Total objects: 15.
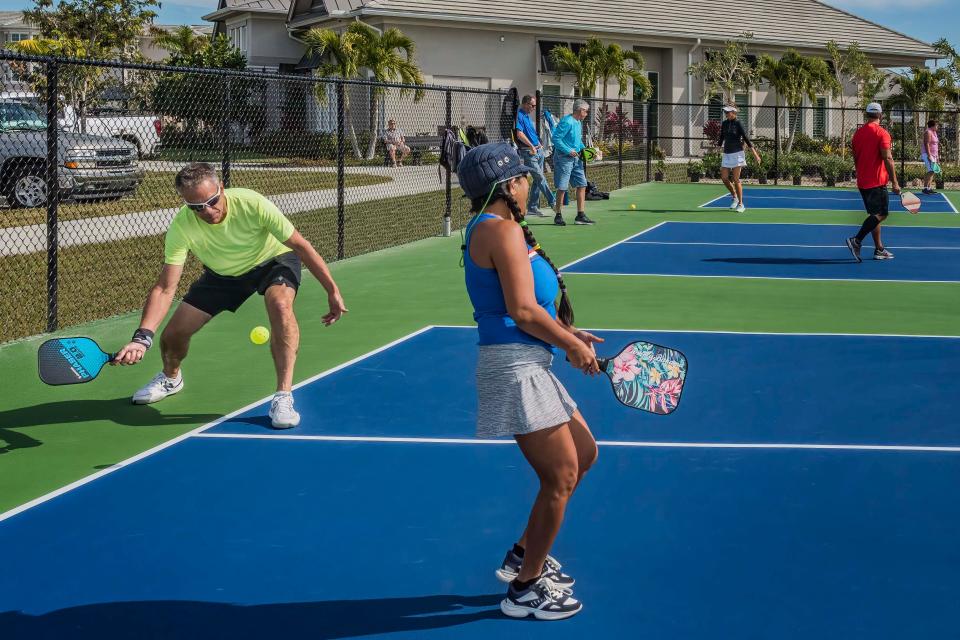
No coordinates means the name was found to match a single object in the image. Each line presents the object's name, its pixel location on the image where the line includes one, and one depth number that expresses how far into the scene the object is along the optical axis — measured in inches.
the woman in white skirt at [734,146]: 923.4
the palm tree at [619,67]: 1776.6
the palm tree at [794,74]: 1862.7
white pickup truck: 813.2
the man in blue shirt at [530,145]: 811.4
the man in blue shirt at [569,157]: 800.3
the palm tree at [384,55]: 1568.7
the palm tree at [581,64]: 1764.3
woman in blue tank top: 171.2
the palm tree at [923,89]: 1936.5
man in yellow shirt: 286.2
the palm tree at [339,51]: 1565.0
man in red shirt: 593.0
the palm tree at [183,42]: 2191.7
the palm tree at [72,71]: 1102.8
